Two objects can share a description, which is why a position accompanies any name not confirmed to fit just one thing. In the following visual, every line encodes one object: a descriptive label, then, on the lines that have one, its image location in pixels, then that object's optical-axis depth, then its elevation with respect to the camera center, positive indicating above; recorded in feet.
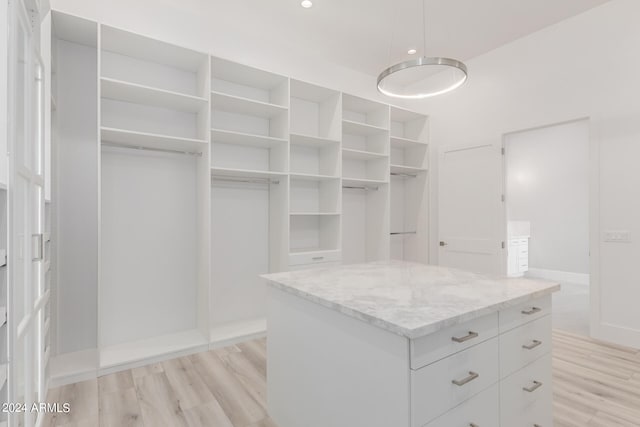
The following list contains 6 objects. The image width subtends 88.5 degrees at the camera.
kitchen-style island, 3.75 -1.85
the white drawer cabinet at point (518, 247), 19.99 -2.07
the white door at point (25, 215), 3.67 +0.02
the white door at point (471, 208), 12.96 +0.23
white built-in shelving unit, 8.64 +0.76
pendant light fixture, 6.64 +3.11
